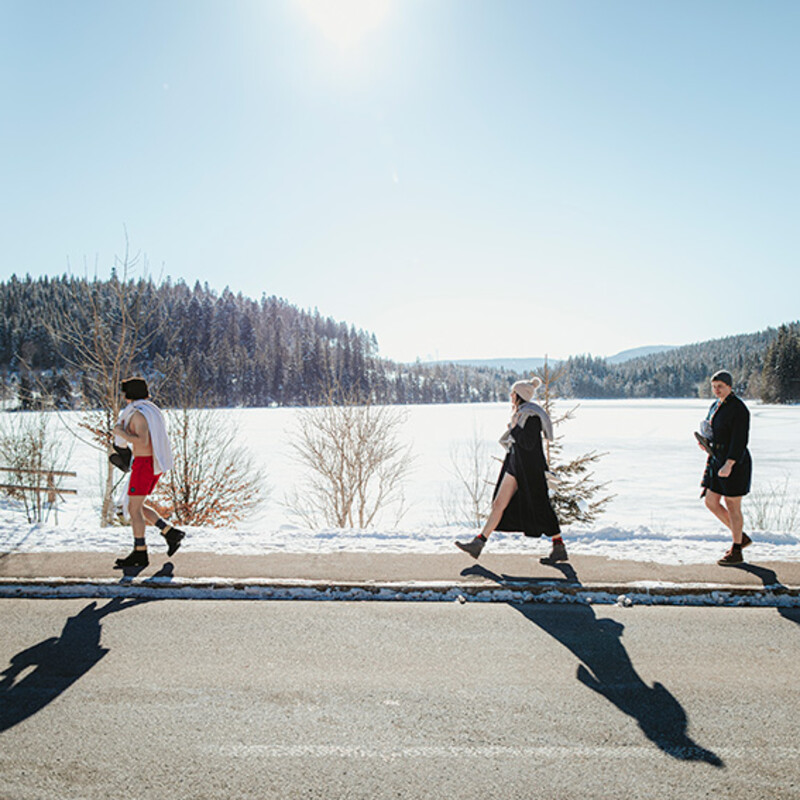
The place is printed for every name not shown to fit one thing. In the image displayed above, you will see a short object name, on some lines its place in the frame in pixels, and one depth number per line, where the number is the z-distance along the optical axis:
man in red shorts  5.39
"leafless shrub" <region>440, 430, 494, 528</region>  15.63
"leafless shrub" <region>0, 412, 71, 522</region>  14.41
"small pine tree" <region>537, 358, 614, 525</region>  13.08
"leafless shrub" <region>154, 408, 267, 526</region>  13.08
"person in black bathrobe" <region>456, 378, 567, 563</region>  5.51
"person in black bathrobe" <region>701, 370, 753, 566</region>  5.36
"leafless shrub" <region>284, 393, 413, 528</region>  14.75
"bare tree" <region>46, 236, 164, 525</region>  11.03
